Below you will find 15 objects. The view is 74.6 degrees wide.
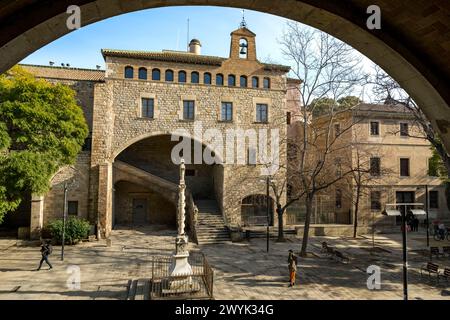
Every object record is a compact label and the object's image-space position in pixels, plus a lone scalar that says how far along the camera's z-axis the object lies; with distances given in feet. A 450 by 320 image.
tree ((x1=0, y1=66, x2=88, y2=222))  45.19
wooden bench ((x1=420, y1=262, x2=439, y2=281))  41.20
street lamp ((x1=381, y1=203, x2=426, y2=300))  26.49
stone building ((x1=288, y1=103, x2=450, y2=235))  87.15
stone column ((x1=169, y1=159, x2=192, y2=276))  34.81
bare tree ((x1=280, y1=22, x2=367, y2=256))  53.01
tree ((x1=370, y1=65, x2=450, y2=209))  49.57
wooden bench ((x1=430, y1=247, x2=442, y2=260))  52.82
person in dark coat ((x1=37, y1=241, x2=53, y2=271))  44.37
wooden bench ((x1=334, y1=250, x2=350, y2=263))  50.50
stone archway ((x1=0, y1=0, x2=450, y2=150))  9.41
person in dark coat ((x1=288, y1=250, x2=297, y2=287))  39.09
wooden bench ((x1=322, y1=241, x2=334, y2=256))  54.01
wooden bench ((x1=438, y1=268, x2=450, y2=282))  40.52
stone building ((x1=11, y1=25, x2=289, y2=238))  70.74
